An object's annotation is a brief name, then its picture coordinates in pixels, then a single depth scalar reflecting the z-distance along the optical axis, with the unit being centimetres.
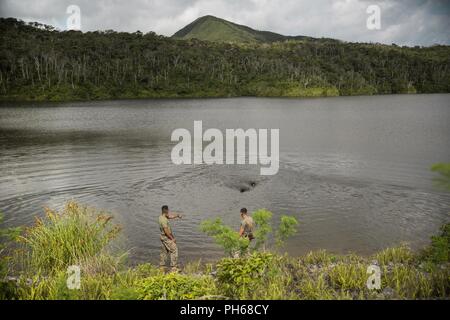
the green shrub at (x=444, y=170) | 813
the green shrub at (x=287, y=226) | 1273
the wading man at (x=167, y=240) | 1525
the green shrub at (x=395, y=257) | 1406
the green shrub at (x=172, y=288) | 924
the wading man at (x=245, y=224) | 1501
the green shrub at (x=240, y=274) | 962
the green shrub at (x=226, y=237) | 1191
